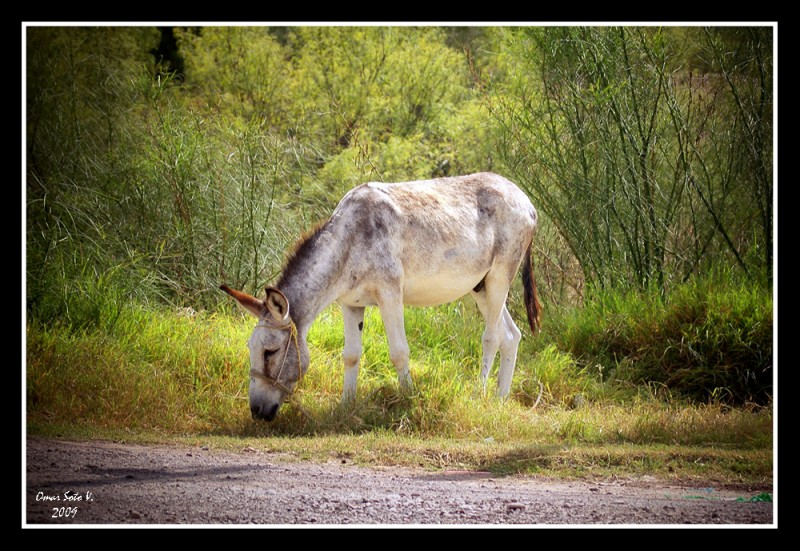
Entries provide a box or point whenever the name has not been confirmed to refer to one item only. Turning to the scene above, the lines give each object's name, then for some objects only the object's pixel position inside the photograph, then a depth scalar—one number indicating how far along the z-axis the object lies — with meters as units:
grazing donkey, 14.29
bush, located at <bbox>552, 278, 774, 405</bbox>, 16.87
